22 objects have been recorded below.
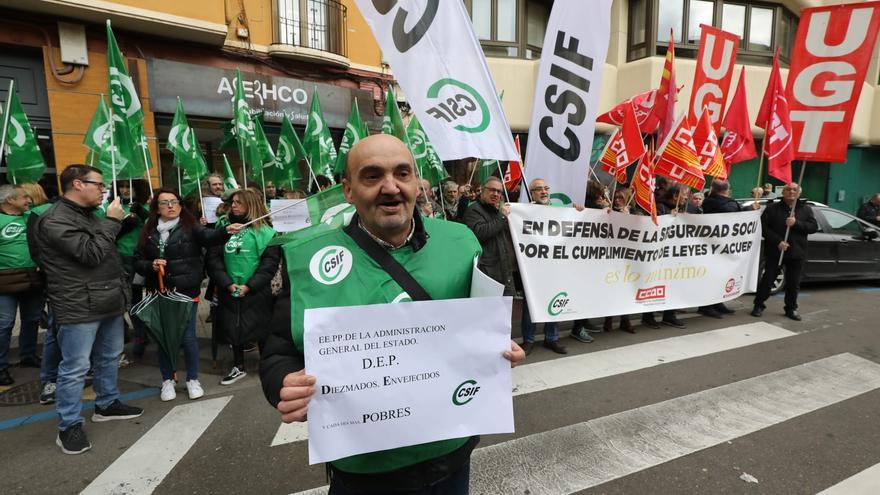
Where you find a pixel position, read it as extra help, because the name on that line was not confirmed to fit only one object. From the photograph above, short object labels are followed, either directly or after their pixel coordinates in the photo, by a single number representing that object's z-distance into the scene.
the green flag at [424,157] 8.50
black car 8.25
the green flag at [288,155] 8.21
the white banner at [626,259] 5.09
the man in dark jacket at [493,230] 4.79
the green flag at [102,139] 6.10
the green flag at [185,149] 7.03
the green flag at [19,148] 6.01
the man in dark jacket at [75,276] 3.31
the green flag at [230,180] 7.43
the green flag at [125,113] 5.05
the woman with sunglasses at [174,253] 4.27
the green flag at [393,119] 7.44
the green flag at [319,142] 8.30
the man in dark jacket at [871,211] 11.87
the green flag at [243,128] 7.01
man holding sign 1.52
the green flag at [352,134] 8.34
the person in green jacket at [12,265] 4.48
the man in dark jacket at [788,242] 6.70
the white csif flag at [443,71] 3.63
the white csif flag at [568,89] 4.73
